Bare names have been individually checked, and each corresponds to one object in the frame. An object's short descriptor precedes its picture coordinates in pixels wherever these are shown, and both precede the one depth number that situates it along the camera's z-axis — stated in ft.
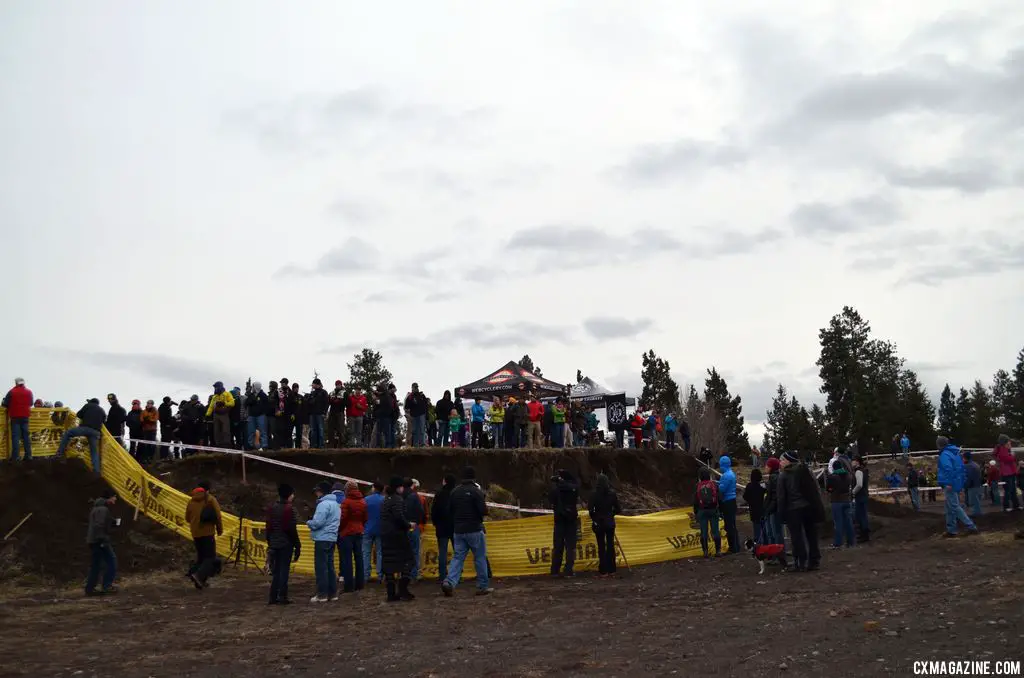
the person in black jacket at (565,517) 55.47
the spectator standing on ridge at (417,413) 88.22
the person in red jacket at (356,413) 87.30
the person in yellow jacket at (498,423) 100.73
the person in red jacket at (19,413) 67.56
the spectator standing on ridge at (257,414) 82.23
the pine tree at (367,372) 271.08
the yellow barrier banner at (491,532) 58.65
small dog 49.75
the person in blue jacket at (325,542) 47.67
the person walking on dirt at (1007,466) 73.46
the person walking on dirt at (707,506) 62.39
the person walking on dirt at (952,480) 60.54
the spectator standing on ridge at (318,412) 83.05
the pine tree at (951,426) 256.93
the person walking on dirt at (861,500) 65.21
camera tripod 62.23
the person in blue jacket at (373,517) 52.49
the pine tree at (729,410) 302.72
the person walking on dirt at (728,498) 63.05
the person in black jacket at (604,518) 56.08
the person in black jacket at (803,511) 49.57
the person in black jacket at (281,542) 46.85
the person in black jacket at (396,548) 46.50
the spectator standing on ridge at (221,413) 81.10
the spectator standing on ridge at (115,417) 78.18
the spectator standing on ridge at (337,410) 87.25
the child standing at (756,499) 61.52
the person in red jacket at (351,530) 50.42
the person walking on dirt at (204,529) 52.29
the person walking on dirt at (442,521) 51.62
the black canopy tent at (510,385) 115.14
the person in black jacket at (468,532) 47.80
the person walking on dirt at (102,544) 52.65
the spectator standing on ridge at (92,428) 67.10
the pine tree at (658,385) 301.22
